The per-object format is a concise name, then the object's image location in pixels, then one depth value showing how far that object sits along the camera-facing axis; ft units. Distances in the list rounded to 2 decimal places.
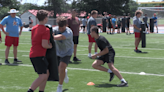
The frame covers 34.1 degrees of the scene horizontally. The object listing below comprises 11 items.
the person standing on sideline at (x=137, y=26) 38.06
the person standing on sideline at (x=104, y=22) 96.78
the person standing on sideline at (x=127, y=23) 80.28
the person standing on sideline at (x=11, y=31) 30.83
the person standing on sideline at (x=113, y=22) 83.42
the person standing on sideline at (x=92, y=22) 34.35
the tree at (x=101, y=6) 201.46
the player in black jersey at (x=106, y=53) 19.97
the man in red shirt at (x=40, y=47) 15.44
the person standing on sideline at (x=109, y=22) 83.41
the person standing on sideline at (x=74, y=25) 32.07
